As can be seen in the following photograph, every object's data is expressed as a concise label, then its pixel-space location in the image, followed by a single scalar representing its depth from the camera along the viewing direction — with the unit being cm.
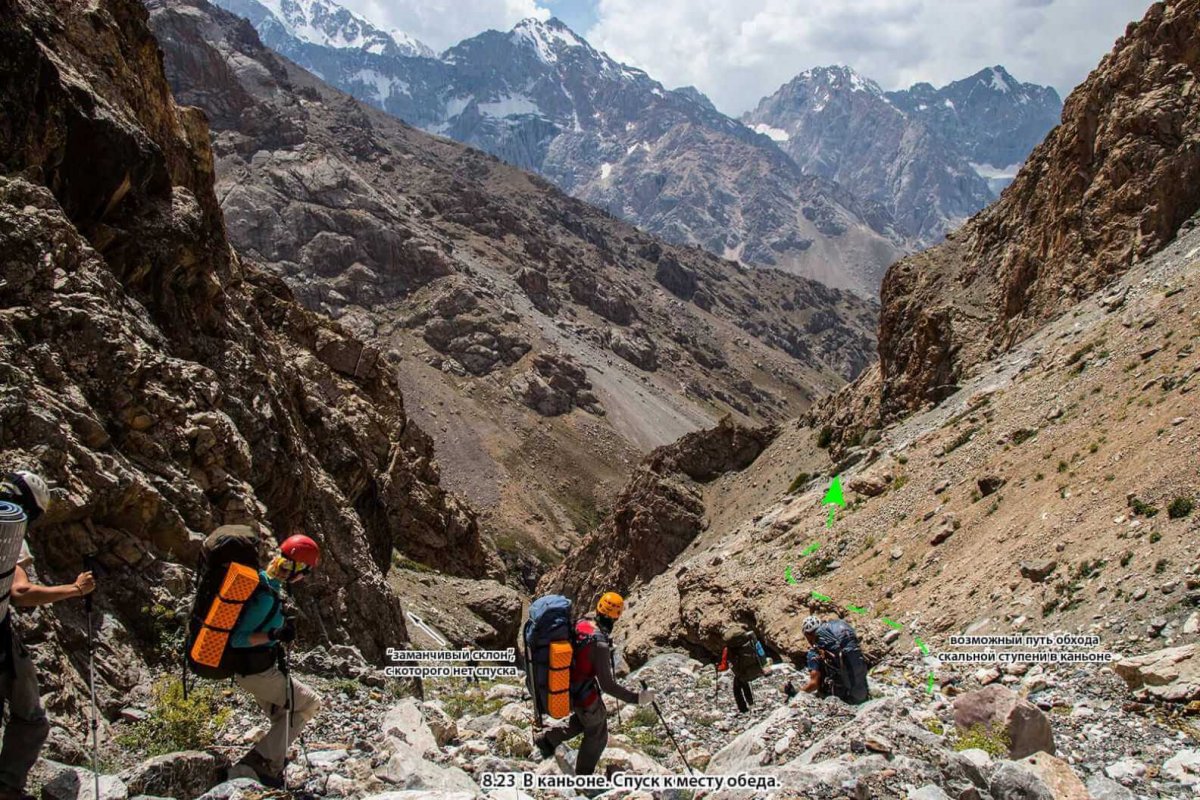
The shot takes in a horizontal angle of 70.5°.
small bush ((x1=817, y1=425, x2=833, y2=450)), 4975
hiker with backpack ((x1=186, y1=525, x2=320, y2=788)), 728
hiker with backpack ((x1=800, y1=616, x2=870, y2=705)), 1180
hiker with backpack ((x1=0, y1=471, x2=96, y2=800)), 614
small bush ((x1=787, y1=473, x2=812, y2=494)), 4369
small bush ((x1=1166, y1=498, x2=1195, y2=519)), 1437
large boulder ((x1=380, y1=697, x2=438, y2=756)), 991
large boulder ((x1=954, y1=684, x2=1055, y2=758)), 848
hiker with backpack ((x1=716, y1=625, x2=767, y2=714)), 1337
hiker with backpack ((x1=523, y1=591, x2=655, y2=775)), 830
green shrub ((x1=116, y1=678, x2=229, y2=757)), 866
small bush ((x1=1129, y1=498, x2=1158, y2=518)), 1520
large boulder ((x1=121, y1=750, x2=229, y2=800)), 719
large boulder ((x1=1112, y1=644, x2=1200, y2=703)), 962
